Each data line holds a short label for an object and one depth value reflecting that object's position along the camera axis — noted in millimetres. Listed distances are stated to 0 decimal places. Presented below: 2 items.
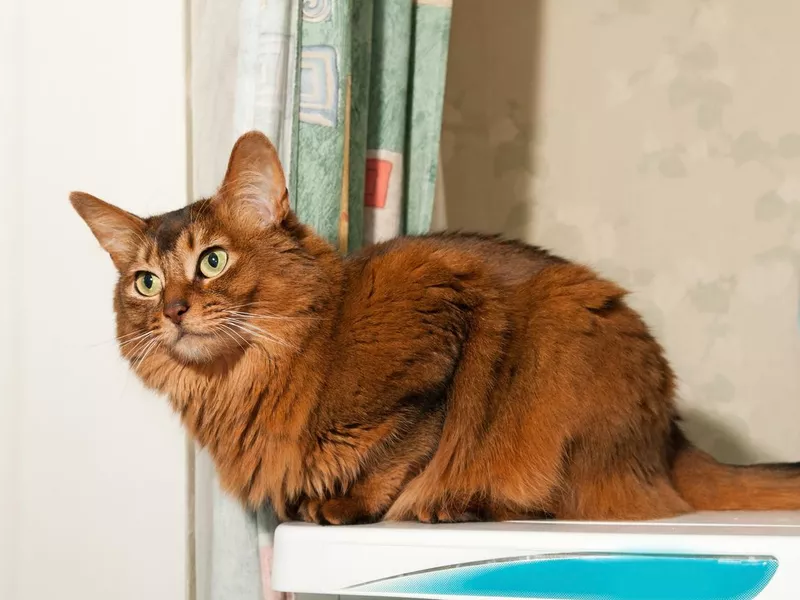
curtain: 1084
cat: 1017
